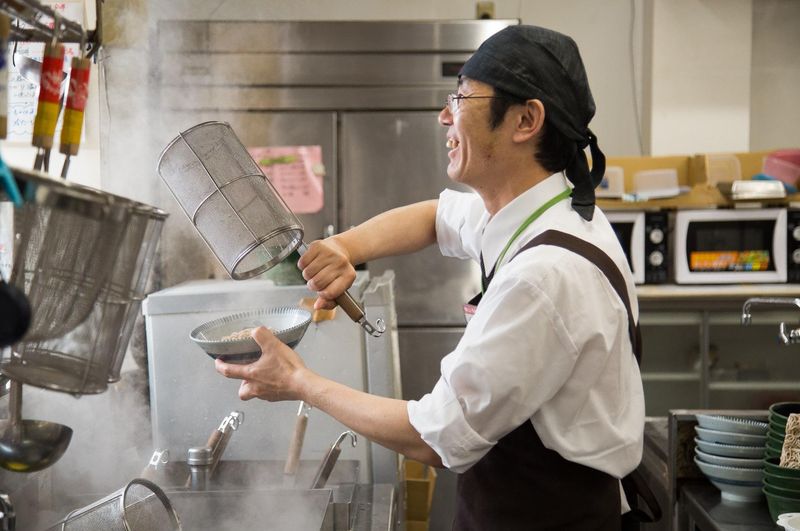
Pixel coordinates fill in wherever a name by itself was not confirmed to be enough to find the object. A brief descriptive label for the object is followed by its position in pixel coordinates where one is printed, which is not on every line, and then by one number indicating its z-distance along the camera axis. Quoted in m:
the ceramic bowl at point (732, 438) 1.80
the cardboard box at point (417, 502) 2.56
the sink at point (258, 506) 1.54
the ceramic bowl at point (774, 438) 1.68
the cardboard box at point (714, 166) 3.88
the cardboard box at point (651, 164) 4.02
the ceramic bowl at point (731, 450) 1.78
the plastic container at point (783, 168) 3.87
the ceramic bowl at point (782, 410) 1.70
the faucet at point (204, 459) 1.69
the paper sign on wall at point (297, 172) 3.77
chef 1.19
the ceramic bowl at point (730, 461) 1.77
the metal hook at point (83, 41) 1.01
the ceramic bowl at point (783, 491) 1.58
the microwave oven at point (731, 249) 3.81
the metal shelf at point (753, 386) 3.78
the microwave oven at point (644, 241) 3.81
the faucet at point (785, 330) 1.65
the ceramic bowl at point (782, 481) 1.58
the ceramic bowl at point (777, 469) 1.58
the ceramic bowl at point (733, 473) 1.76
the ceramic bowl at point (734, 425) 1.81
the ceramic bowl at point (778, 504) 1.58
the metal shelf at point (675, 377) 3.80
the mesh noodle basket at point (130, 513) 1.25
